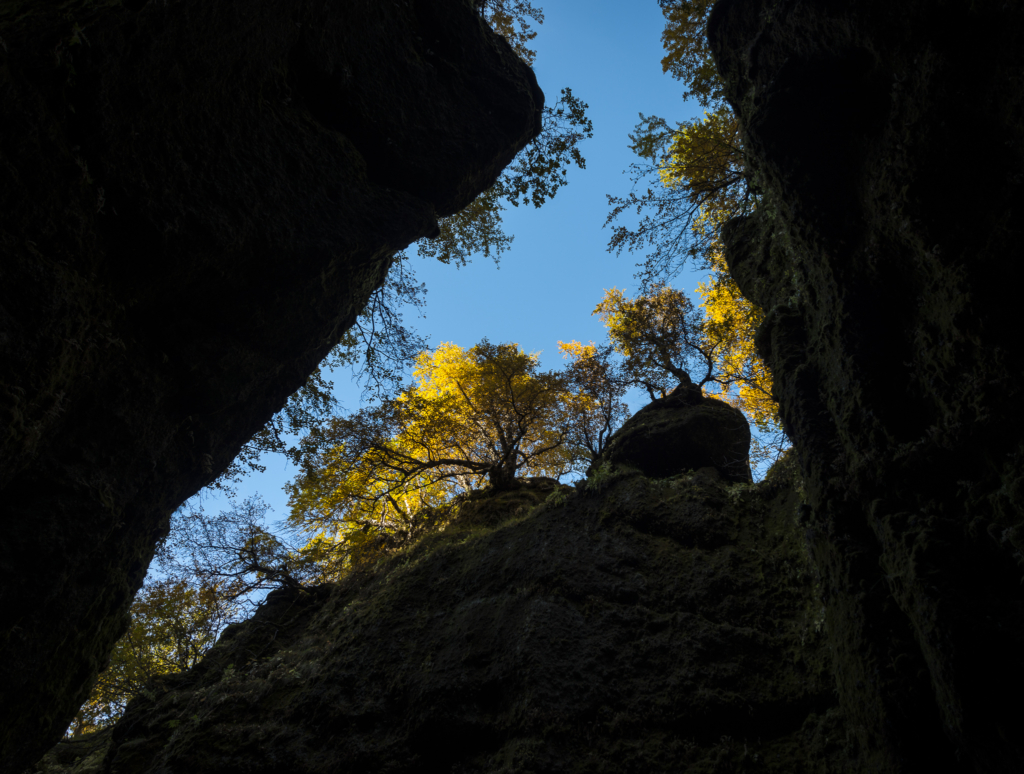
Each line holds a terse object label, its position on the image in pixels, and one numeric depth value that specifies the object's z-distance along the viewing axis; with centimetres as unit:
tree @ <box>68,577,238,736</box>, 998
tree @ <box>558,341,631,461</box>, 1370
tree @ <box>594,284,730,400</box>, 1320
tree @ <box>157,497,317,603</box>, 962
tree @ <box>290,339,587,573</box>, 1248
